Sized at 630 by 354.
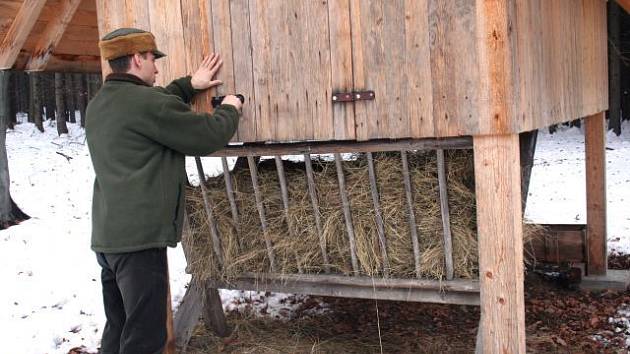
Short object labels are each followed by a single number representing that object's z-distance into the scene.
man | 3.43
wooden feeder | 3.53
